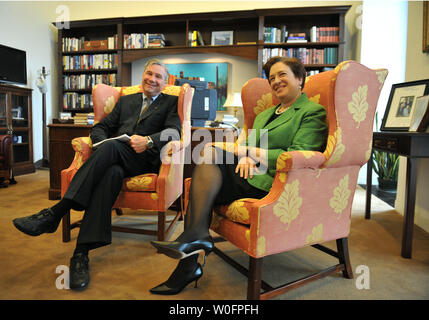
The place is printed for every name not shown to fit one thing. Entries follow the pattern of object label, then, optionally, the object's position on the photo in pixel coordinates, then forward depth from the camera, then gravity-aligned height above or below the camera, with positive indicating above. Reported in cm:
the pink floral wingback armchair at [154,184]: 185 -30
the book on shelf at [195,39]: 461 +149
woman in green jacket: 129 -14
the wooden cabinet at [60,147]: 293 -11
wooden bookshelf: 429 +169
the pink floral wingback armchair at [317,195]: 121 -25
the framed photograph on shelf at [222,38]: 471 +154
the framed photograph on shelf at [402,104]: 217 +26
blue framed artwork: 480 +100
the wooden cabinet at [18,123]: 407 +17
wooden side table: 172 -9
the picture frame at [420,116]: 194 +15
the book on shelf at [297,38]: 429 +141
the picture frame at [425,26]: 217 +81
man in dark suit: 152 -16
